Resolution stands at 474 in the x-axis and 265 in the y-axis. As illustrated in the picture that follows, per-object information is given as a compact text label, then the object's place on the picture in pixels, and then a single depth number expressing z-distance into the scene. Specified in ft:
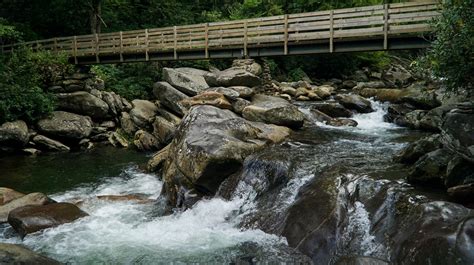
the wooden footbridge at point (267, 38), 49.96
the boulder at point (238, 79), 59.41
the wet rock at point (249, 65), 67.05
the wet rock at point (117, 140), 67.47
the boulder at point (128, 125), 70.69
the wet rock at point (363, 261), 21.35
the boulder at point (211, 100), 51.49
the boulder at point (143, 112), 70.85
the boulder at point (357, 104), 69.10
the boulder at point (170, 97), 66.82
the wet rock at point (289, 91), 83.74
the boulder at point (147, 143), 63.98
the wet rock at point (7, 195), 38.44
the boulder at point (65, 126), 65.21
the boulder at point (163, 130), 62.95
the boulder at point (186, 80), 68.33
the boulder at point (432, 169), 26.84
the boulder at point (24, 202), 35.76
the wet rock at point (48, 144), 63.32
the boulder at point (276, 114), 48.62
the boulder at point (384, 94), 73.15
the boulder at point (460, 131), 24.25
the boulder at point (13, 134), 59.57
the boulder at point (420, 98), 60.61
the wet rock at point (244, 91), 54.45
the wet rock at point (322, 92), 84.05
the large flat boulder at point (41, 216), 32.48
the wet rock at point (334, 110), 65.41
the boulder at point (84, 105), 71.82
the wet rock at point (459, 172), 24.78
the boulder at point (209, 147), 36.81
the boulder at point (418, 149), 30.94
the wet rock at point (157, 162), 50.65
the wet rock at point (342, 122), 58.07
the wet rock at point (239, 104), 51.39
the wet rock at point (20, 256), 22.50
